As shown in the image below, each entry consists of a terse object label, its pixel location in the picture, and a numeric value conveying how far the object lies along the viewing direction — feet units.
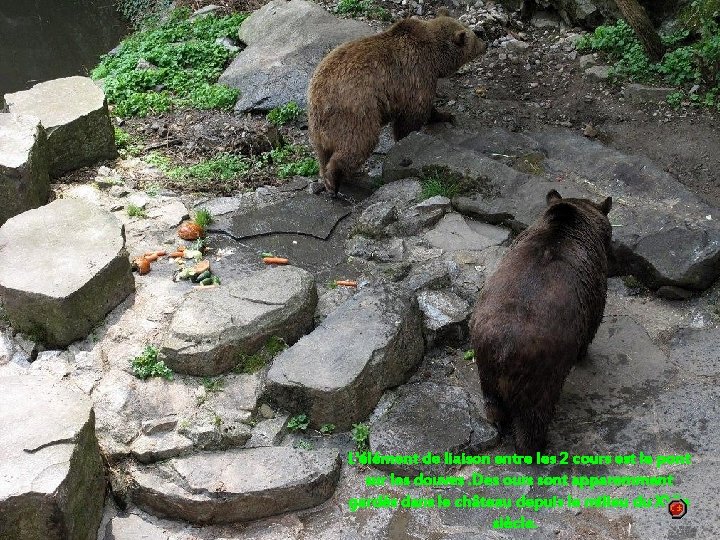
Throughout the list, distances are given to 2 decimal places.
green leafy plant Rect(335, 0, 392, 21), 36.86
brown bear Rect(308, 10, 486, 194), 24.99
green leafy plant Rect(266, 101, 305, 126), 29.89
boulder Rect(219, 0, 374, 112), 31.04
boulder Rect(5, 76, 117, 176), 25.57
